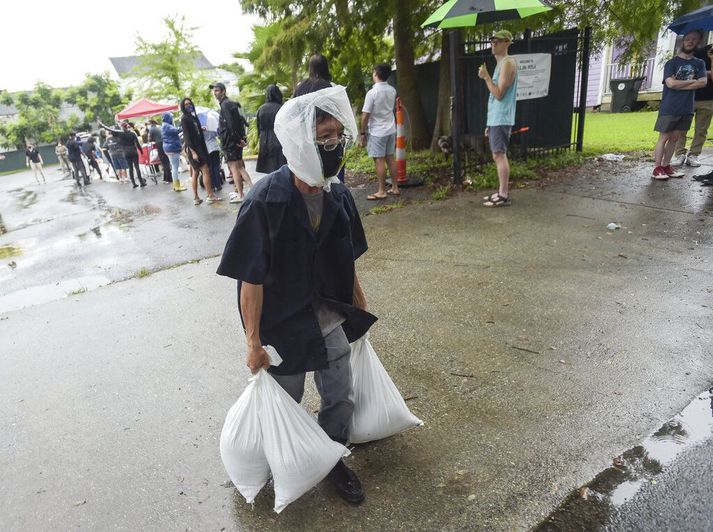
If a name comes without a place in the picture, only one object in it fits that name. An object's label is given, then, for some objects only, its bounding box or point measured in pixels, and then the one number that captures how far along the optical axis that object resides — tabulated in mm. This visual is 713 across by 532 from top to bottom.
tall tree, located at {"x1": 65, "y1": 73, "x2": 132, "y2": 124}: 46312
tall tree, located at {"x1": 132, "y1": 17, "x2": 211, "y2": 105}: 23016
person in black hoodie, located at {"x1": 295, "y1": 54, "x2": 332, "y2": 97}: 5043
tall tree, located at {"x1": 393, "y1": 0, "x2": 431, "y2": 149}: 9344
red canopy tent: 17781
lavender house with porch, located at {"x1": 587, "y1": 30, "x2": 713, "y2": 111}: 18406
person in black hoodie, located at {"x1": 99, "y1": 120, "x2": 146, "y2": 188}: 12516
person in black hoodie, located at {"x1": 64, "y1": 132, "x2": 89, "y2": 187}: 14991
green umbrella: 5566
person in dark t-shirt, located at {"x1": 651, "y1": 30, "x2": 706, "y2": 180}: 6156
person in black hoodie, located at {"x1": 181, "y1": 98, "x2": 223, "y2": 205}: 7641
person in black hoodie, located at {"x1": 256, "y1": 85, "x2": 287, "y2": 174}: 5836
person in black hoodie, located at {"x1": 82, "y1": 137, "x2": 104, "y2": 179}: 16328
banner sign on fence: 7258
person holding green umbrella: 5570
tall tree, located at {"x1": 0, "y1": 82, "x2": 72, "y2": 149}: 45094
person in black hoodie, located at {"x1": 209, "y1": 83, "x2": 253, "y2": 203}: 7594
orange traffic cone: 7648
